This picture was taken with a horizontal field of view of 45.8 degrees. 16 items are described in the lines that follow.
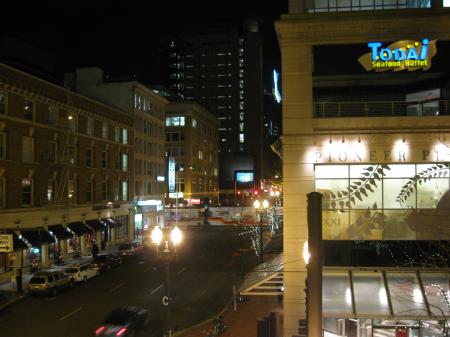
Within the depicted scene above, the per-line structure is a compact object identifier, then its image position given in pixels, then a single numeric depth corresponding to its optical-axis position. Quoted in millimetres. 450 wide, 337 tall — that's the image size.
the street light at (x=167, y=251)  18453
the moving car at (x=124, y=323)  22156
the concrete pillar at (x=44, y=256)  45062
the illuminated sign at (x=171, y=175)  82188
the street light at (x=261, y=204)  33344
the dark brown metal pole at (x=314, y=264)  9082
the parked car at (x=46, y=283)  33406
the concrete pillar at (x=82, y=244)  52712
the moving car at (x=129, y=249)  51531
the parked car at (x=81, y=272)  37506
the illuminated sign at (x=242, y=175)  150375
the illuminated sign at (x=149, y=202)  69938
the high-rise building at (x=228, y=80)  159875
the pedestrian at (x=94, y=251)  48244
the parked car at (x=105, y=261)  43044
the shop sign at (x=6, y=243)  32812
